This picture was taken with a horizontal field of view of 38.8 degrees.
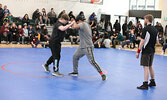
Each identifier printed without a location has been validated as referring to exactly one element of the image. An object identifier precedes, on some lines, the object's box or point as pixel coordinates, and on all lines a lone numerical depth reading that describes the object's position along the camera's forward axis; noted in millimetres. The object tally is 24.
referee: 5949
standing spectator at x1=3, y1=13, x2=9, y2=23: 17375
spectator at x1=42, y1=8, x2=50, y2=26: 20266
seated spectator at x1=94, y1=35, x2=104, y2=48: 17409
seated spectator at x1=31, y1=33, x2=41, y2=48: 15409
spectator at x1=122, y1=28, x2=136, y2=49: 18036
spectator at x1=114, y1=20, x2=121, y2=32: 24066
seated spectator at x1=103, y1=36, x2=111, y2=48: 17922
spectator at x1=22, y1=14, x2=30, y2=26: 18580
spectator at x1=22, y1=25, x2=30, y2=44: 17144
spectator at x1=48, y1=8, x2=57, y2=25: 21125
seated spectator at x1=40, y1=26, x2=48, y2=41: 17452
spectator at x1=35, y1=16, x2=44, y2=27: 19408
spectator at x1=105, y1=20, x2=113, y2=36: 23703
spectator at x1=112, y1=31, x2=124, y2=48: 18836
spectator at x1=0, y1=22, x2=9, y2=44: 16041
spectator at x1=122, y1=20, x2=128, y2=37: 24188
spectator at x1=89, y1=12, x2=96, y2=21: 24034
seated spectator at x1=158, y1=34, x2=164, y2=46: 18666
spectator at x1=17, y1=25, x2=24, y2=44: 16967
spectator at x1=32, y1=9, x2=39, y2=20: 20109
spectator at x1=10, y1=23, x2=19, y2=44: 16719
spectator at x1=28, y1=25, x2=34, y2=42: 17242
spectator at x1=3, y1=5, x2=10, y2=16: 18197
